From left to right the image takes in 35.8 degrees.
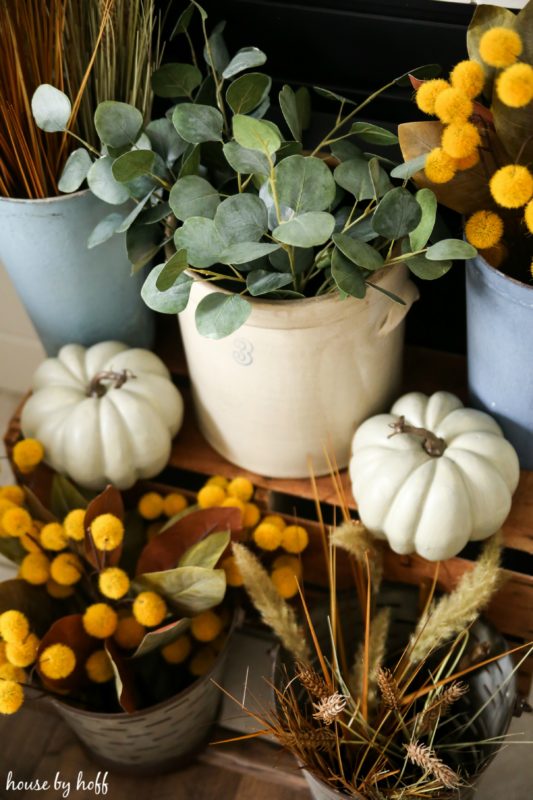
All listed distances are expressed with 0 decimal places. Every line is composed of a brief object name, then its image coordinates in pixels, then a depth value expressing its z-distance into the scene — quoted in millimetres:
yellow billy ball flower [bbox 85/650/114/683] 849
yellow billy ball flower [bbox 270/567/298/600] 896
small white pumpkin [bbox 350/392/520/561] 818
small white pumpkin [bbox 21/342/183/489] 917
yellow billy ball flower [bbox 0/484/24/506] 905
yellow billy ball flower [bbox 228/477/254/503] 936
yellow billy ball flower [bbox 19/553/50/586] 870
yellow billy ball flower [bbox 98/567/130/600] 794
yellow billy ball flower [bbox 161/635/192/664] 911
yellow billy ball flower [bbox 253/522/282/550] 899
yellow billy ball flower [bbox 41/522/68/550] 862
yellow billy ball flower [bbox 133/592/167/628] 802
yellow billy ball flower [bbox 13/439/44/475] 915
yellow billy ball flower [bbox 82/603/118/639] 819
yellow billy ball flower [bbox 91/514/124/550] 804
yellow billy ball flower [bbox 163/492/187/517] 963
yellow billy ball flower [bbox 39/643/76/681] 782
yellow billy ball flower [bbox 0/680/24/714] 744
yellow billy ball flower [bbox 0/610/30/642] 774
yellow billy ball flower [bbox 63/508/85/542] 845
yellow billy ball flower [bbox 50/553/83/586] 860
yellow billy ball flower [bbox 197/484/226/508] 917
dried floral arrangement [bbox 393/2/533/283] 626
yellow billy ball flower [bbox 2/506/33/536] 857
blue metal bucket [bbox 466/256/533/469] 762
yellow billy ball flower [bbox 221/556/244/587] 886
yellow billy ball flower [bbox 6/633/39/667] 775
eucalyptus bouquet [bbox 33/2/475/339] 703
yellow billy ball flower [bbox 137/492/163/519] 959
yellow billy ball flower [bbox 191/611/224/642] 900
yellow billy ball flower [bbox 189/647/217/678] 922
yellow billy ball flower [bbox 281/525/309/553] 915
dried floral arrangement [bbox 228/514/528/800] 704
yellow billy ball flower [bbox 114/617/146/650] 852
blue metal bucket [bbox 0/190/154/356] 868
